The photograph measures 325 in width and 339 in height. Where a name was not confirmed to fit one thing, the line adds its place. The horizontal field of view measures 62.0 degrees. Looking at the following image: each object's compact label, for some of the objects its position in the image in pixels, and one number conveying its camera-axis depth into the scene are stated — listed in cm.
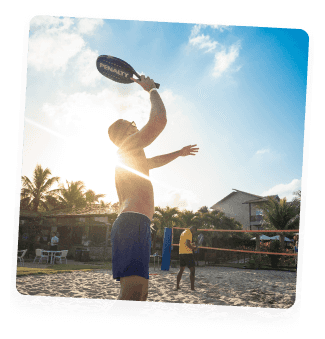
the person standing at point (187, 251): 494
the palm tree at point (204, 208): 2936
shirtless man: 113
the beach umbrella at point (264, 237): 1714
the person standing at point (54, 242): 1145
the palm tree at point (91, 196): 2368
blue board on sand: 901
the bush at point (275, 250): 1252
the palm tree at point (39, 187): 1719
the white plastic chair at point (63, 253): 1024
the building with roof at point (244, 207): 2466
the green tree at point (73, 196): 2130
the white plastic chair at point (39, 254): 986
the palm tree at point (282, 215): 1443
